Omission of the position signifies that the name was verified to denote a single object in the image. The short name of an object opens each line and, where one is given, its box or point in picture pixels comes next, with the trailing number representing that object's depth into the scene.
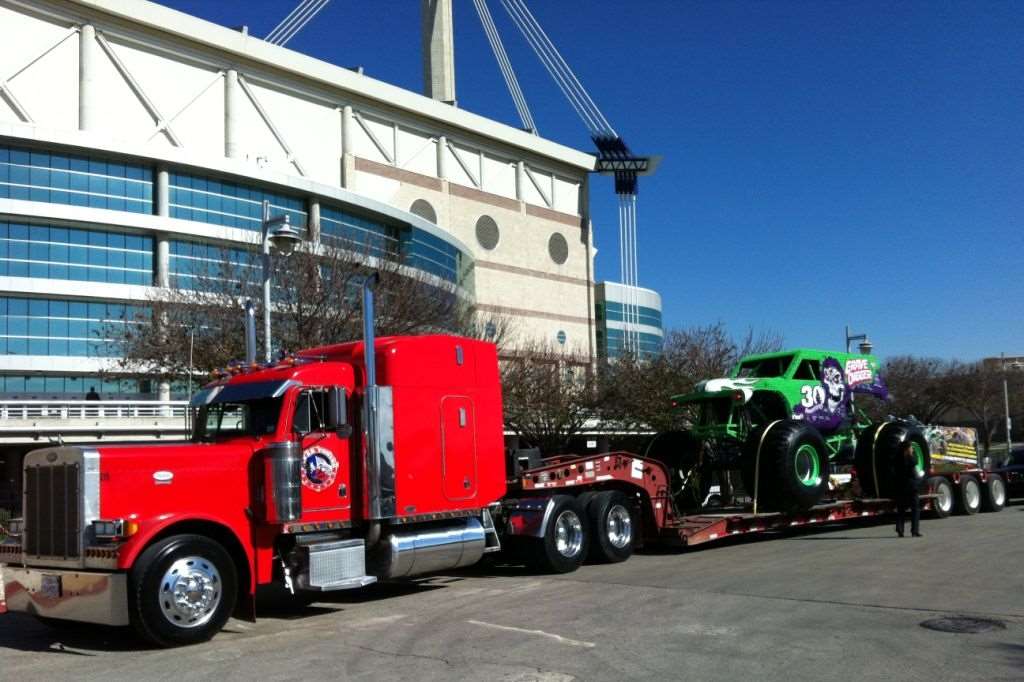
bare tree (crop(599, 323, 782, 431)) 34.12
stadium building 41.88
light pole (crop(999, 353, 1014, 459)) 61.78
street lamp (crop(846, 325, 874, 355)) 24.57
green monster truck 15.81
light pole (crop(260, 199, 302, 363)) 14.31
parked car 24.52
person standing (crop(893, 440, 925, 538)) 16.20
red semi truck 9.07
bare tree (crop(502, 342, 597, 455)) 32.31
